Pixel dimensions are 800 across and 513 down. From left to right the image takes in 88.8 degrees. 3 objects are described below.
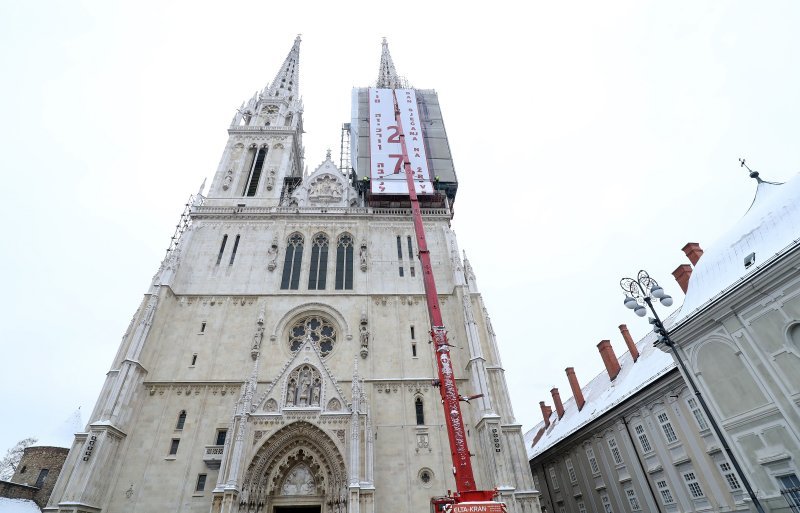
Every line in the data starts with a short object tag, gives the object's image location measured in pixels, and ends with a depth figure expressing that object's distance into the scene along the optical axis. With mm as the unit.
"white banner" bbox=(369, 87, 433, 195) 32281
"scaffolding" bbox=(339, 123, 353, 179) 39509
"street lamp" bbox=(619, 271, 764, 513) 11477
